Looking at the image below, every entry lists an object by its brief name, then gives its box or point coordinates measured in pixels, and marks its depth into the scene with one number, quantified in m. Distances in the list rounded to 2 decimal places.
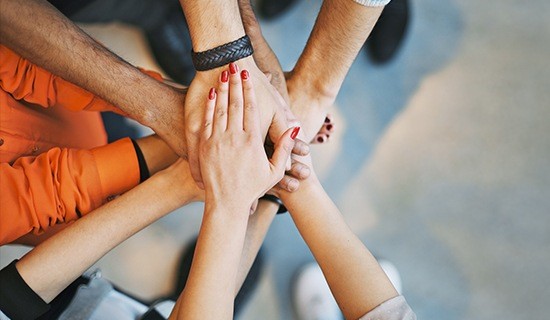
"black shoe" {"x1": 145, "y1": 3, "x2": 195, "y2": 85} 1.26
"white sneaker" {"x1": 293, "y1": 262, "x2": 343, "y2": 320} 1.15
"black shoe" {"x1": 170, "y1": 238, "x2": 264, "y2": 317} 1.20
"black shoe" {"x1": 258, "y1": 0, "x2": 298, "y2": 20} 1.30
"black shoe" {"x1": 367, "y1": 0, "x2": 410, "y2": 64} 1.29
